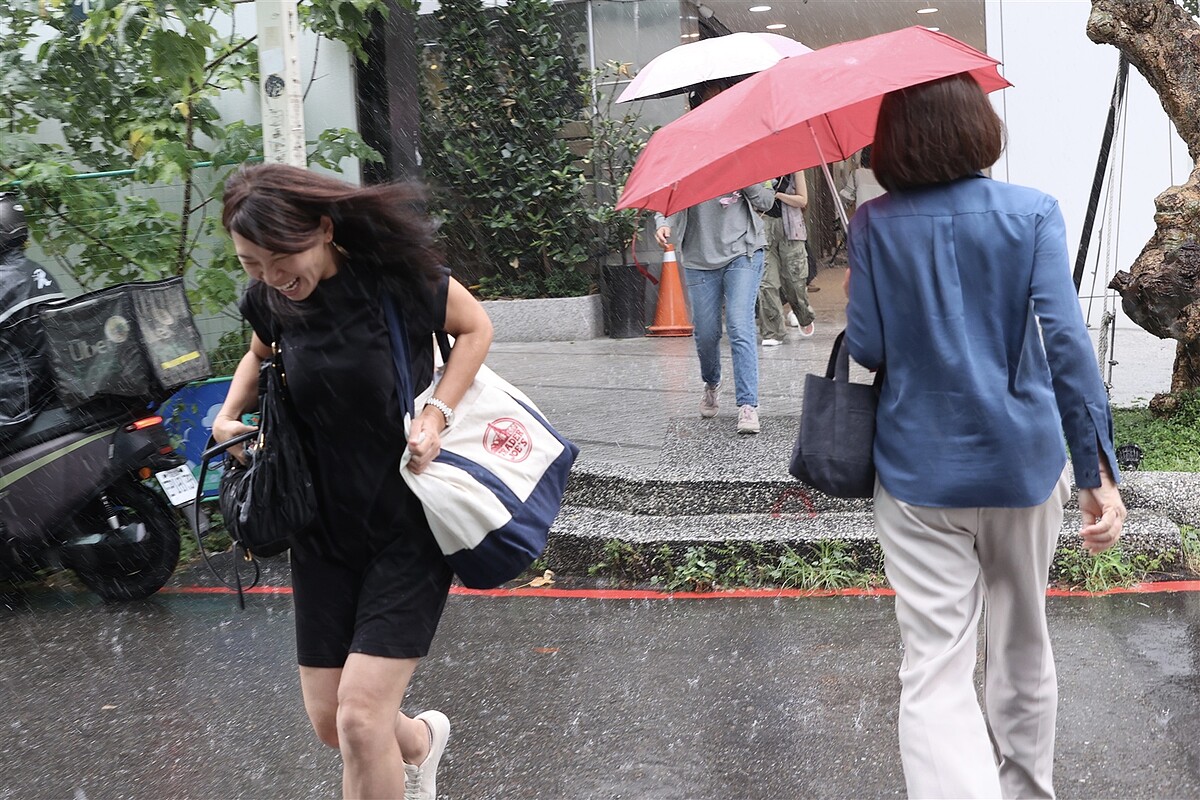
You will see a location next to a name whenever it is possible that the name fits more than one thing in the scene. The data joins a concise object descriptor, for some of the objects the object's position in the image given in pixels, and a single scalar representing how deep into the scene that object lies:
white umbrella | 6.94
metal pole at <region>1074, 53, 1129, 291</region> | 6.82
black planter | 12.22
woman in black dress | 2.67
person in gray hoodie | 7.00
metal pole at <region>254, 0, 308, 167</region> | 5.05
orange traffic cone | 12.12
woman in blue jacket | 2.63
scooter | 5.41
